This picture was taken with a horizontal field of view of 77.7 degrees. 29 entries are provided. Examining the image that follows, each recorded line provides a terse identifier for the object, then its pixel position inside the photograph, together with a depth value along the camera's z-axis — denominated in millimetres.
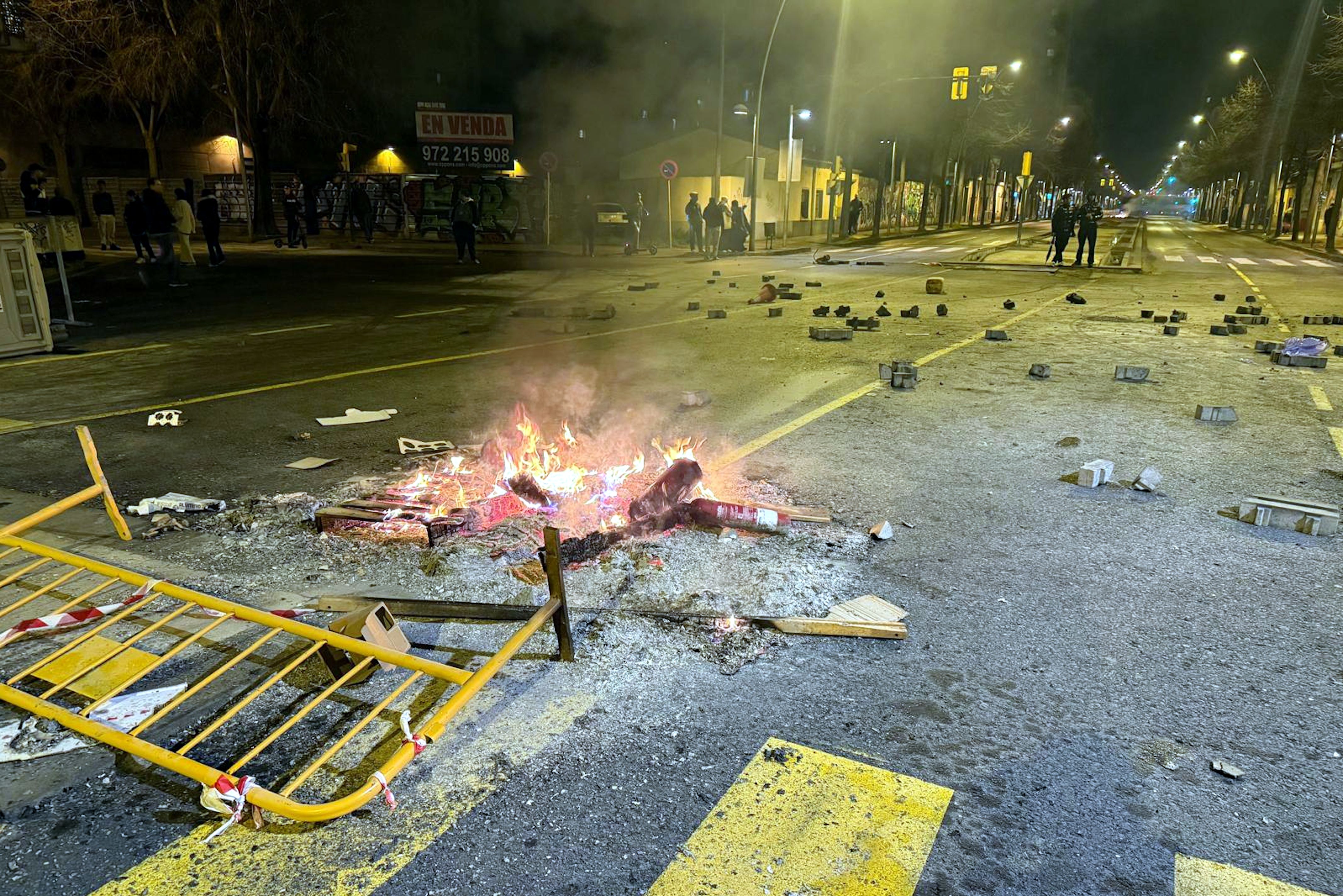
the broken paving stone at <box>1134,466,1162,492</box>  4125
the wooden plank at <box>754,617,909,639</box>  2689
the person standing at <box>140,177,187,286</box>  13531
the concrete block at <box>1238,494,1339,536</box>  3555
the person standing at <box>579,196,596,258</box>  22609
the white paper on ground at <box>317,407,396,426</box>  5383
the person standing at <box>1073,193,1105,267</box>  17828
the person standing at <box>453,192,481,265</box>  18922
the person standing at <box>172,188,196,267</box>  14930
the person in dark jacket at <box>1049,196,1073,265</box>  18828
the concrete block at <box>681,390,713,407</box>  5719
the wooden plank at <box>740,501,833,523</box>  3615
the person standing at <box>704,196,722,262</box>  22688
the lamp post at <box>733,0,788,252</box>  23766
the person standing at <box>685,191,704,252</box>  23847
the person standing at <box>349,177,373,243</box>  26188
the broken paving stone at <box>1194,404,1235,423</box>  5539
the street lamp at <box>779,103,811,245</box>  27094
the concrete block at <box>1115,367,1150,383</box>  6812
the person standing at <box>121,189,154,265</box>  14383
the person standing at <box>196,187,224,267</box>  15938
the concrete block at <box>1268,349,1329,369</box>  7410
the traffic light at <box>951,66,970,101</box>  22531
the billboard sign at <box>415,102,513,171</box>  28375
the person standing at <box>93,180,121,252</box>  19281
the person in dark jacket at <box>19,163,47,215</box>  14156
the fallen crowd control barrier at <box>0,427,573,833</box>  1863
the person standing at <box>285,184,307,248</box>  23125
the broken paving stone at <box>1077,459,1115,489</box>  4211
